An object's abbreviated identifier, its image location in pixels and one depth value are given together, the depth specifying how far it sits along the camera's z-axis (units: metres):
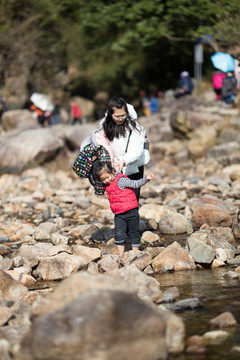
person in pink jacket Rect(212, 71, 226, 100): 20.19
